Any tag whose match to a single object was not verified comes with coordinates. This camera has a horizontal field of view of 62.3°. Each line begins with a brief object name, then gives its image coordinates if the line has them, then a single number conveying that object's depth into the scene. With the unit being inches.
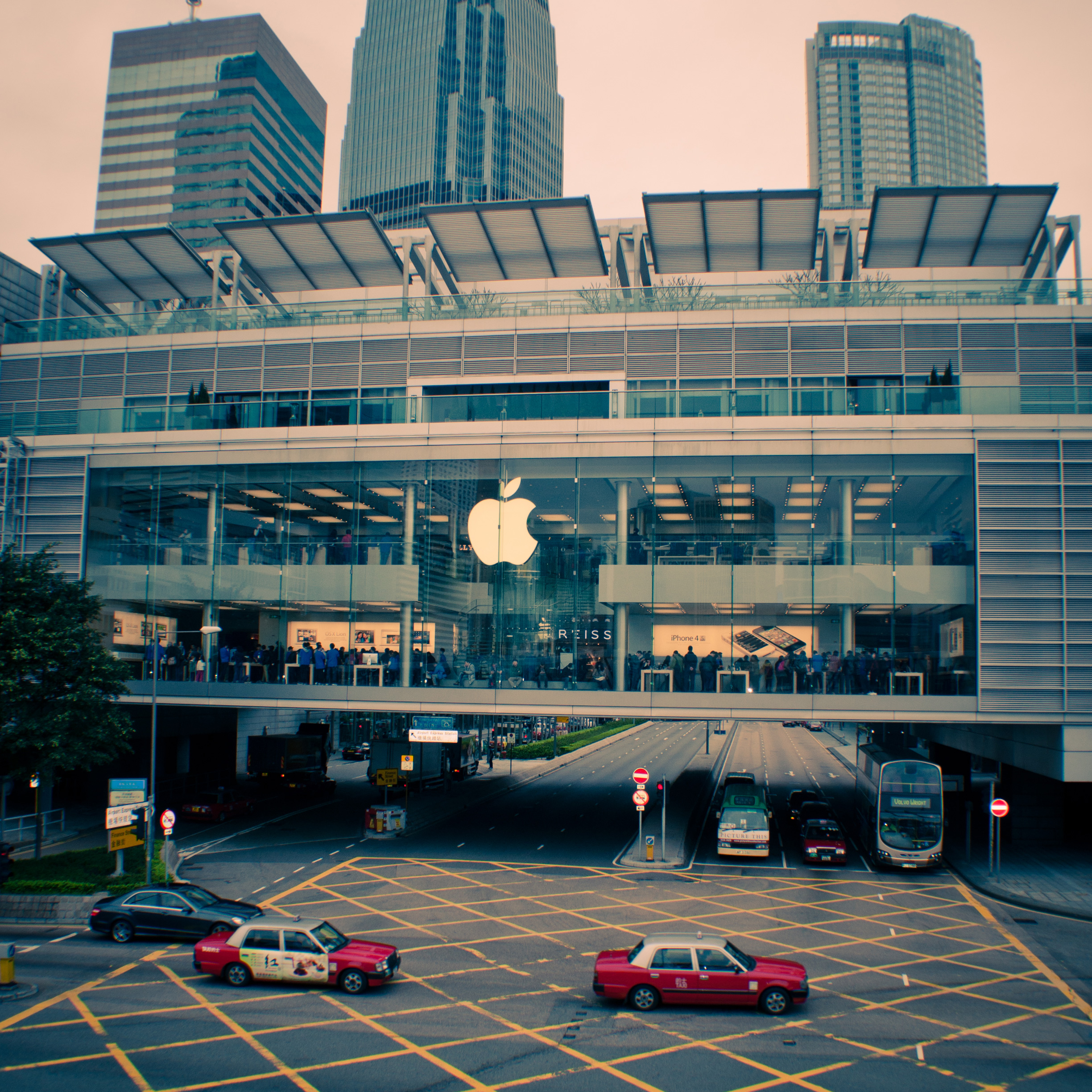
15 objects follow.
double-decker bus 1078.4
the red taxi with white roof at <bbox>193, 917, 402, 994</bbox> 652.7
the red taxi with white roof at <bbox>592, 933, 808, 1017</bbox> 613.6
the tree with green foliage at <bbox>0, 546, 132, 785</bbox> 956.6
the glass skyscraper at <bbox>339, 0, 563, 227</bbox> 7298.2
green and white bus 1171.3
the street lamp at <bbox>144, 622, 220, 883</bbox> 938.7
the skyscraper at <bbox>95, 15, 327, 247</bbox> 5324.8
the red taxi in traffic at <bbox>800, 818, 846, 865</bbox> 1135.9
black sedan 779.4
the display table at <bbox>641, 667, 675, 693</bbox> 1099.3
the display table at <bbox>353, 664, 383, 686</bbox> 1165.7
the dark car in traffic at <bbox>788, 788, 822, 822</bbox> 1441.9
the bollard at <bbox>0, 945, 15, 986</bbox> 637.9
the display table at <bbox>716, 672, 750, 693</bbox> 1088.8
